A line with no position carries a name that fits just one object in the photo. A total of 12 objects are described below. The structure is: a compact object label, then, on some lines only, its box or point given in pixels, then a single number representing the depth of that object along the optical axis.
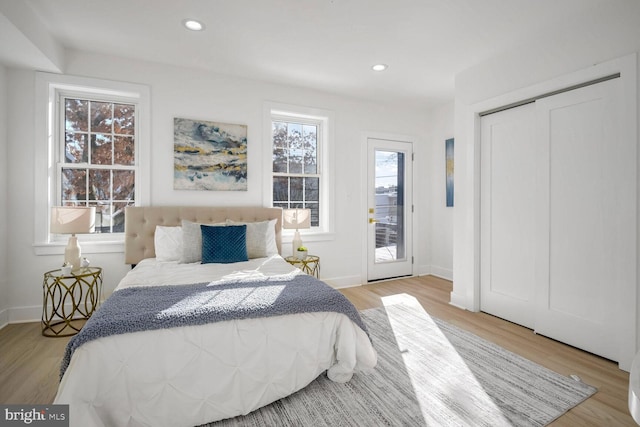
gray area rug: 1.74
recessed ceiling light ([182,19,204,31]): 2.64
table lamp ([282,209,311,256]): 3.76
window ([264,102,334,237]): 4.09
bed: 1.51
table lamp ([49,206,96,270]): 2.78
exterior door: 4.67
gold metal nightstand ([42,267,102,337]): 2.81
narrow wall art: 4.69
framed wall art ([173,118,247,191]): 3.53
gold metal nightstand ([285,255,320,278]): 3.68
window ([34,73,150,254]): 3.08
